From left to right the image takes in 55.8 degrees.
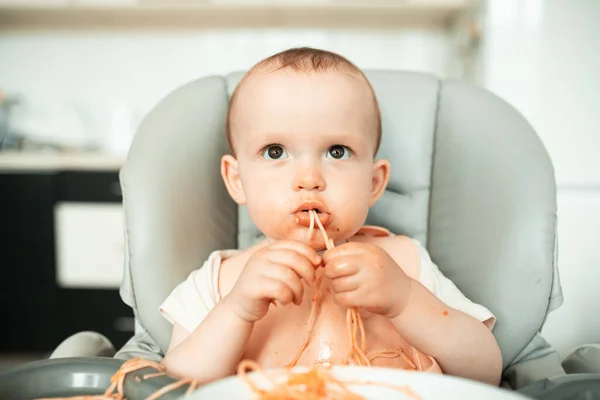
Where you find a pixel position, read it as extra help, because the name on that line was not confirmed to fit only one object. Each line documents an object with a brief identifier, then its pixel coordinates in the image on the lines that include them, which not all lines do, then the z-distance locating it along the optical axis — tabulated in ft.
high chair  2.71
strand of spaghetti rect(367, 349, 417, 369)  2.39
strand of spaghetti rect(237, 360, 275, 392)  1.54
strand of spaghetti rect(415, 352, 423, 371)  2.51
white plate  1.49
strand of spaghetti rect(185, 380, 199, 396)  1.63
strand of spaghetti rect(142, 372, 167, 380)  1.84
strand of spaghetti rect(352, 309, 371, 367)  2.17
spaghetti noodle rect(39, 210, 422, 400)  1.55
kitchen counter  6.70
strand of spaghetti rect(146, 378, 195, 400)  1.70
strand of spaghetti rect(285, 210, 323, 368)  2.33
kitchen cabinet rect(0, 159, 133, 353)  6.81
